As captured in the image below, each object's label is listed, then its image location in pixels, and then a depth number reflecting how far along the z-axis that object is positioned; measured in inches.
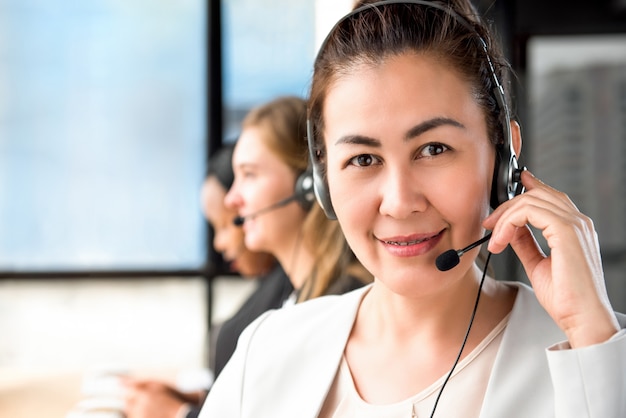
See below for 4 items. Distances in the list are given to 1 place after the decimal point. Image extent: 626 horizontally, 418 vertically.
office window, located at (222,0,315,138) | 154.7
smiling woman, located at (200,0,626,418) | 38.4
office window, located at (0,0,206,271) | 148.9
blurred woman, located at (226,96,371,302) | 82.0
